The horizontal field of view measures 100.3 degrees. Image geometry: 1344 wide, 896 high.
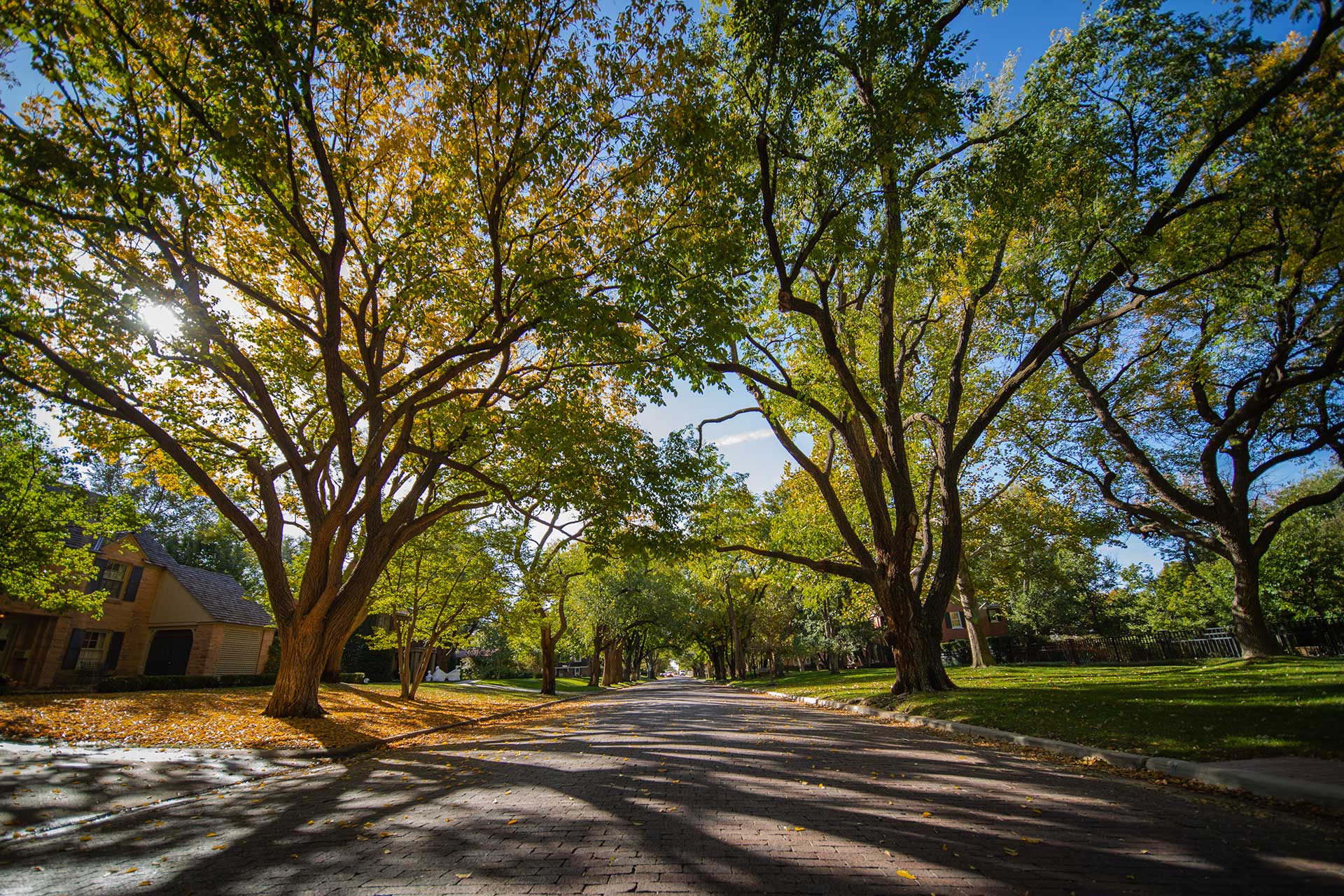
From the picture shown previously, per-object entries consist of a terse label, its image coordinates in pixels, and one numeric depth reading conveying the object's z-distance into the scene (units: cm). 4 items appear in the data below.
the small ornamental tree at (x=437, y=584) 1878
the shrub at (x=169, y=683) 1761
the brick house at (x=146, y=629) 2152
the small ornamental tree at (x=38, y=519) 1397
